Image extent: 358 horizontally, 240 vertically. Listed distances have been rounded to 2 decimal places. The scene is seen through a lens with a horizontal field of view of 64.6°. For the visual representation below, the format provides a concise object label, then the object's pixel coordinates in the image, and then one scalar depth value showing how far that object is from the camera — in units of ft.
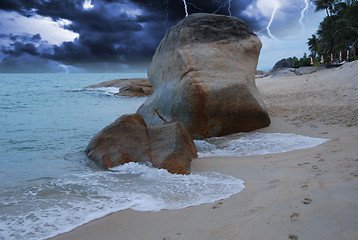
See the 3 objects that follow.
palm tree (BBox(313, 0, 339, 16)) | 107.76
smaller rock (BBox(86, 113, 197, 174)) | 11.38
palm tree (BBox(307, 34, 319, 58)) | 161.41
